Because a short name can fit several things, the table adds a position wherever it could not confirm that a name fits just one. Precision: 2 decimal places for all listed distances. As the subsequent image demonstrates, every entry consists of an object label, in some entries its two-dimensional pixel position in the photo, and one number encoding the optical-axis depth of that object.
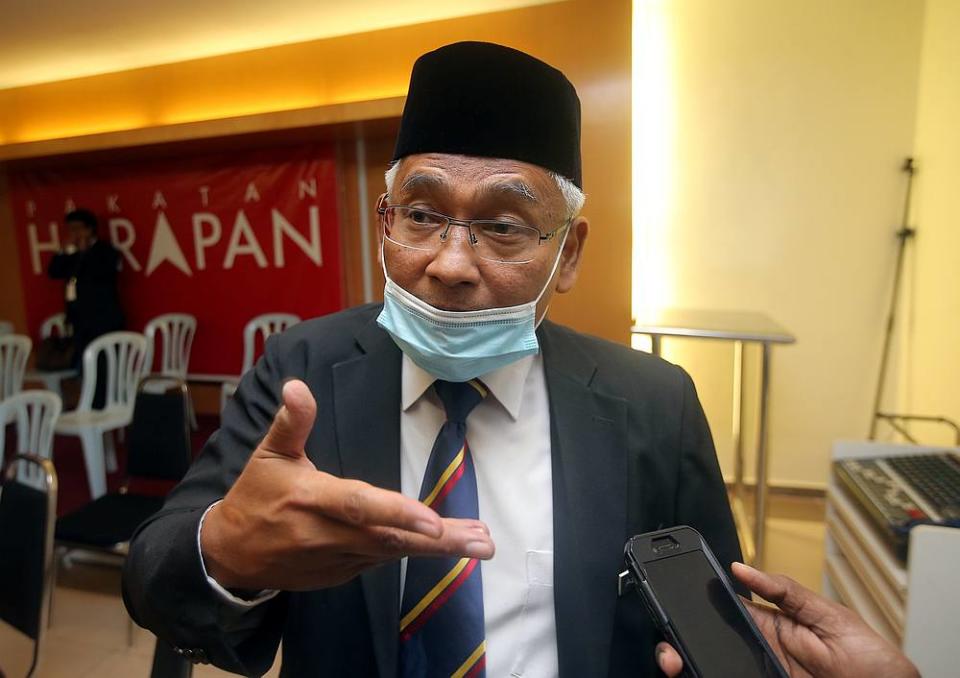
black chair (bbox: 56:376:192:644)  2.10
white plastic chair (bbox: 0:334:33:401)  3.28
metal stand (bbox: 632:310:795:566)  2.04
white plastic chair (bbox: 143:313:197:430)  3.56
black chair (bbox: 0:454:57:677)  1.27
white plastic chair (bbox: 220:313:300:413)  3.16
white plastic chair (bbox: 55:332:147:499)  2.74
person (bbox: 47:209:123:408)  3.64
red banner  3.50
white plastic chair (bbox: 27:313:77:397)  3.55
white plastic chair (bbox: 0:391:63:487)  2.09
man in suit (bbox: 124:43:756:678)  0.70
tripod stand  2.72
